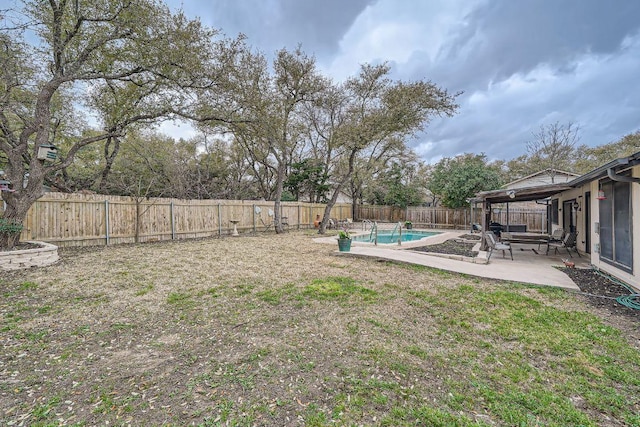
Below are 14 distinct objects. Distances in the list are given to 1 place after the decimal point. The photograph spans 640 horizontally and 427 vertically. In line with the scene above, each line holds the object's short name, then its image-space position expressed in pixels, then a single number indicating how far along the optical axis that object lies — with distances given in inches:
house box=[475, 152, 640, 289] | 167.5
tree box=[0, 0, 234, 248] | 240.1
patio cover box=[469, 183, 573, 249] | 268.4
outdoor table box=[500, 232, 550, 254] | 338.0
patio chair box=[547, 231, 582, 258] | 293.9
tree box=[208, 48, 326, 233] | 384.5
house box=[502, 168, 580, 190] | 690.8
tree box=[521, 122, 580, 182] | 724.0
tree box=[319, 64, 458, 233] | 440.1
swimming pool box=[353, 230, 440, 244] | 516.1
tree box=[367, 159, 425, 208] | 816.9
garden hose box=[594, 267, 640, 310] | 145.9
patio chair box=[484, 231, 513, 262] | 272.8
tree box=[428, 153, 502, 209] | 660.1
